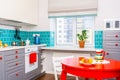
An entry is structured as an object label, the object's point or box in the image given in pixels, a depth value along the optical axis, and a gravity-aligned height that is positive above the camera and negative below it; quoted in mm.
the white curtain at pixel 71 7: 2443 +883
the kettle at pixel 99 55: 1375 -238
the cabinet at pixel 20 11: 1881 +660
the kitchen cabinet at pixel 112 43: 2108 -88
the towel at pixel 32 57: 2159 -435
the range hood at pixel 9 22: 2093 +407
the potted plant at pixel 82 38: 2481 +32
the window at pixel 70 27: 2643 +354
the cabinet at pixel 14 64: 1663 -482
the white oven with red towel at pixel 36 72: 2143 -823
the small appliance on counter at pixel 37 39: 2664 +6
